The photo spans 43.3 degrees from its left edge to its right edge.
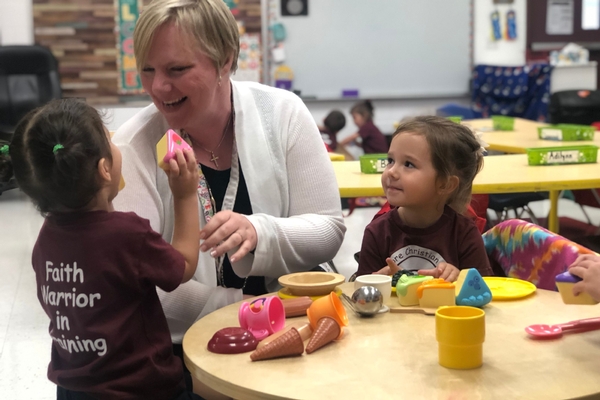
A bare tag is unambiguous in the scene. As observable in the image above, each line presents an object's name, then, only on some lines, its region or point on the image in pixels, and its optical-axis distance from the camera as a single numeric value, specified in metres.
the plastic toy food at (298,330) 1.22
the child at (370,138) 6.06
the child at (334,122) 6.44
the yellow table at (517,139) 3.92
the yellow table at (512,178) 2.66
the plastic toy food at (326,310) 1.28
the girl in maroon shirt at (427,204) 1.81
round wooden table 1.05
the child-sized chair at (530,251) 1.65
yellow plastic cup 1.11
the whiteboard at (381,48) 7.66
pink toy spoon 1.24
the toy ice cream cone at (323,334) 1.21
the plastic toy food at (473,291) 1.41
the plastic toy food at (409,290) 1.44
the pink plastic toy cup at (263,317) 1.30
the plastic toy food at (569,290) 1.25
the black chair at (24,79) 6.52
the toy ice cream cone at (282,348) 1.19
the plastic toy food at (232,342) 1.23
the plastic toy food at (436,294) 1.40
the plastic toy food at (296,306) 1.40
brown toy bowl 1.49
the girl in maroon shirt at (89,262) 1.31
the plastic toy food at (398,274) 1.53
